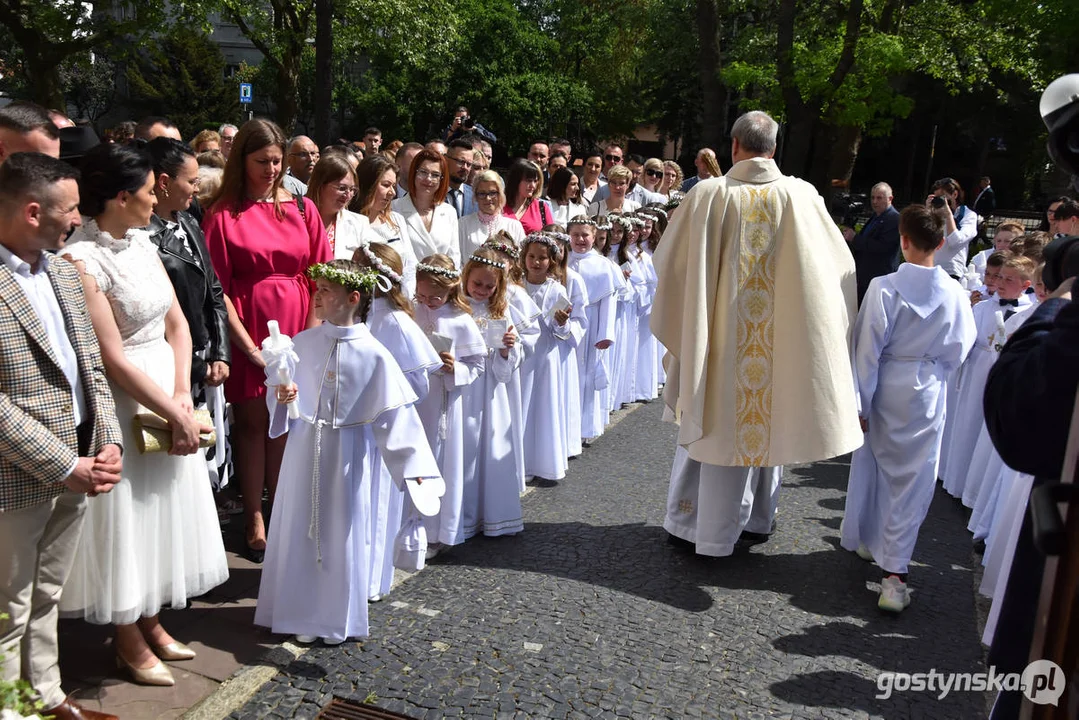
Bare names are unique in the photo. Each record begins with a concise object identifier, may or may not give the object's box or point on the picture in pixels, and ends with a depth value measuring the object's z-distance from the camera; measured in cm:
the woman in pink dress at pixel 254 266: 498
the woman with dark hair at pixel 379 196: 637
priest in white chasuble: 504
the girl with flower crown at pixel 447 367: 529
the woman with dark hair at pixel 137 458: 354
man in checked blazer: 293
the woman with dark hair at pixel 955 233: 953
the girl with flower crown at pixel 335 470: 410
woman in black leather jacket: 441
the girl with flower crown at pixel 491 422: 565
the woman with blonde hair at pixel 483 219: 740
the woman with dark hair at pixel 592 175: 1137
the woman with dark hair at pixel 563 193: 916
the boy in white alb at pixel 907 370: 492
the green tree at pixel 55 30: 1886
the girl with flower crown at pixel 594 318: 757
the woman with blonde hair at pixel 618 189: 934
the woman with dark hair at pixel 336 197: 565
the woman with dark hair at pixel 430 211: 680
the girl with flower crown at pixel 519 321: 616
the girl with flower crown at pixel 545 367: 663
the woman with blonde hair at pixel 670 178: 1245
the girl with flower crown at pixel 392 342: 457
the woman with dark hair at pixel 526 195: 807
